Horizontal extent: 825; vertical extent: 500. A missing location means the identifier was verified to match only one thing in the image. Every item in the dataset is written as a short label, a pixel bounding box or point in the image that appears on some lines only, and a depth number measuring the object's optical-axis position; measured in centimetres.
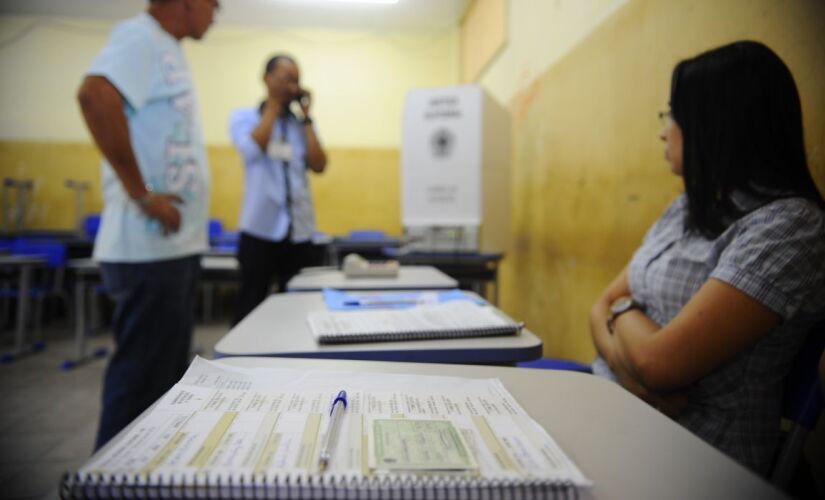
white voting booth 273
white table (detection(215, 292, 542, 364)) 80
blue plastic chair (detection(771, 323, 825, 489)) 77
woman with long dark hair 80
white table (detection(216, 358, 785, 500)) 40
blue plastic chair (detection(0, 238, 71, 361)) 382
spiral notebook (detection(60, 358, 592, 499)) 35
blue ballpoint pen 38
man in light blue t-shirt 135
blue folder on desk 117
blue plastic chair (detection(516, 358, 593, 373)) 135
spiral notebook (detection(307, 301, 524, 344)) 86
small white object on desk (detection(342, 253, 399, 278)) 176
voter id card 38
